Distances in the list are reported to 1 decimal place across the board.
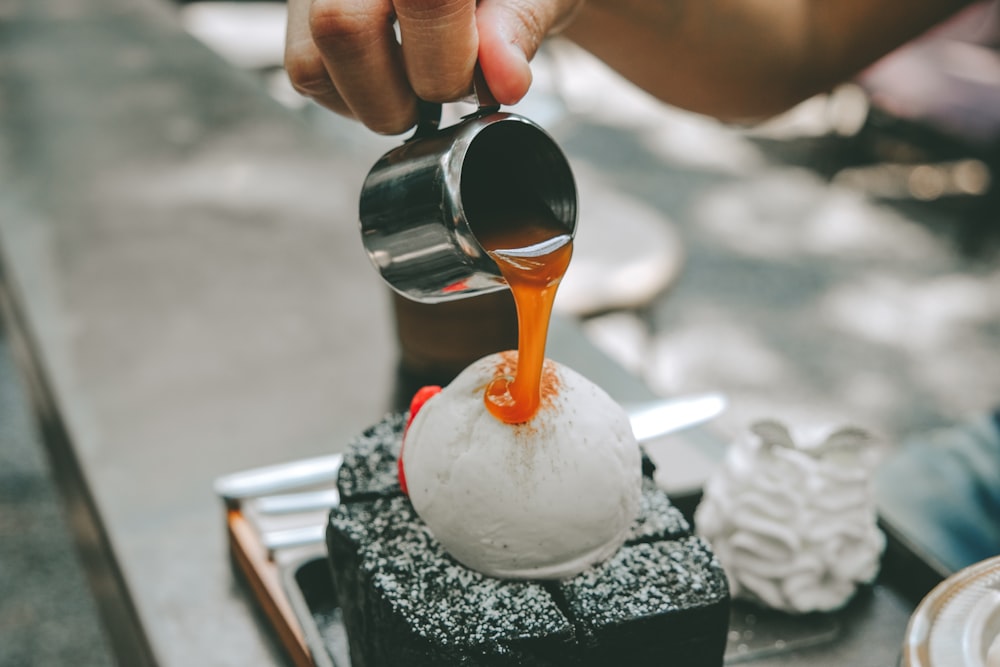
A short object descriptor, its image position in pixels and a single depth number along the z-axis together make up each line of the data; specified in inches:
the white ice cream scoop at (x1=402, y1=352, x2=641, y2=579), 17.4
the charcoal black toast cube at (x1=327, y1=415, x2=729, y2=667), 16.9
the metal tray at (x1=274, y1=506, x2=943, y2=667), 19.0
